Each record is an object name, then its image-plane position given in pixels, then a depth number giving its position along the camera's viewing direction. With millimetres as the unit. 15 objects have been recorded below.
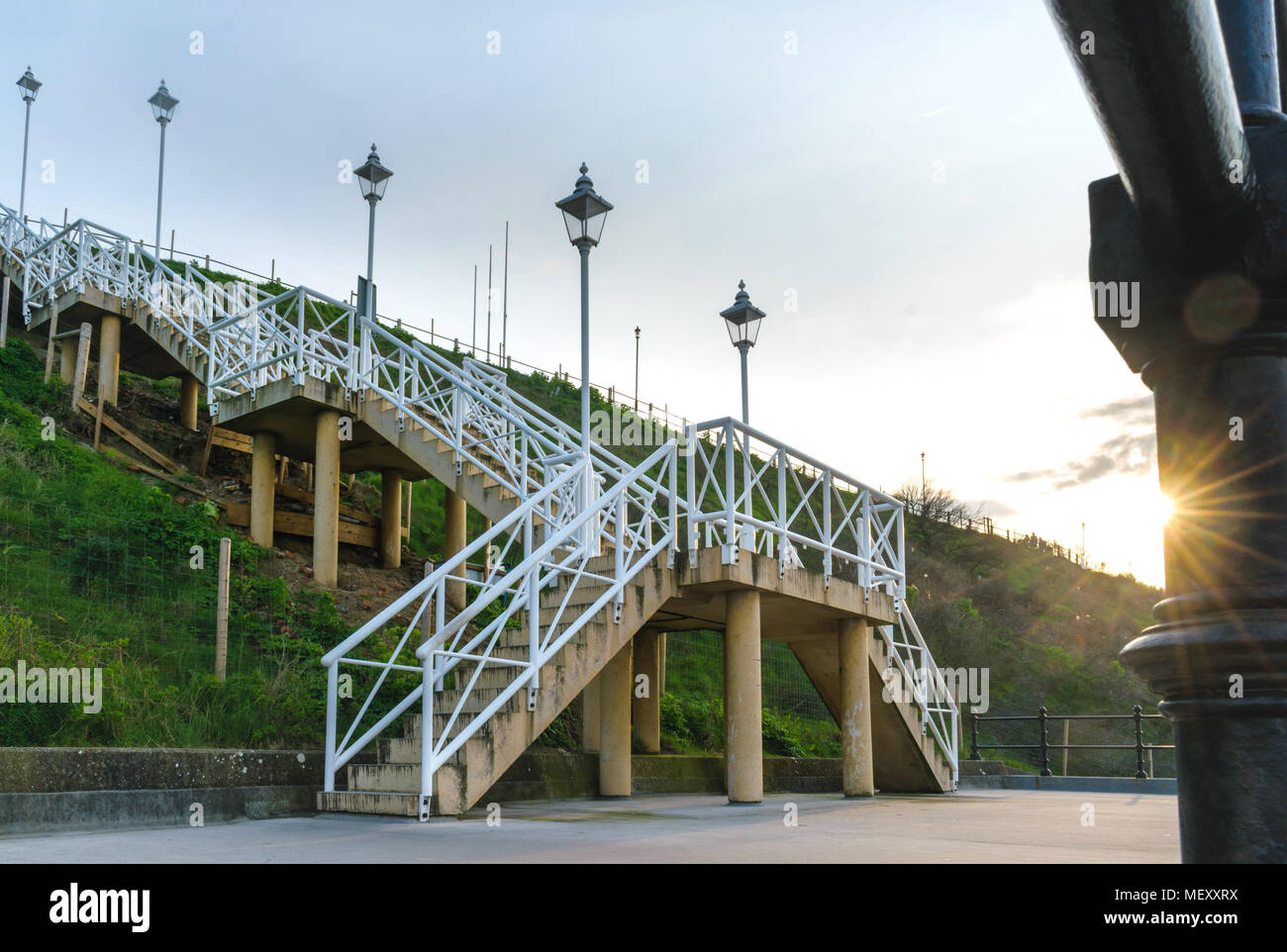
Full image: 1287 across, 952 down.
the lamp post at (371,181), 18078
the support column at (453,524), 18328
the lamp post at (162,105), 29172
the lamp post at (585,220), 12734
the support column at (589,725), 13875
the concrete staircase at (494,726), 8773
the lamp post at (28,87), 35344
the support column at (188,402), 21984
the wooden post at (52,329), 20828
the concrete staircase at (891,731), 14641
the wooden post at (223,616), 10500
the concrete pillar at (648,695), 14780
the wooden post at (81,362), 19016
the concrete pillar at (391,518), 18562
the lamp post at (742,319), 15766
